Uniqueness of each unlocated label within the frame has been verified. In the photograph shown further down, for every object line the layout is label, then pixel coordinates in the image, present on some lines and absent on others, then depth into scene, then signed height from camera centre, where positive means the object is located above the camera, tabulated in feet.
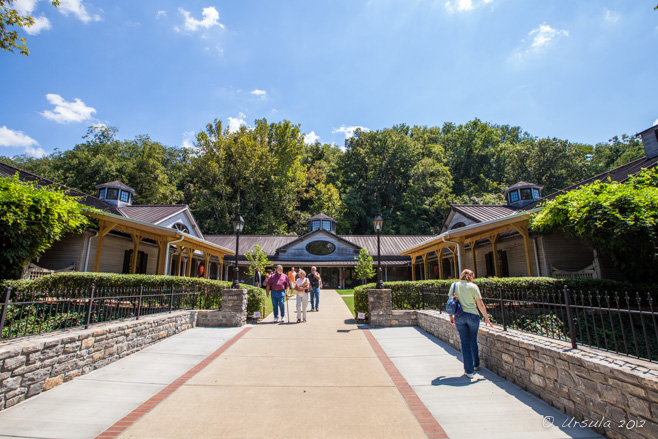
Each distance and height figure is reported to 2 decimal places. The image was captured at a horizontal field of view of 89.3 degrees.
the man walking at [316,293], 44.86 -1.44
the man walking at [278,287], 34.50 -0.52
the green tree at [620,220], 27.43 +5.27
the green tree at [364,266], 78.40 +3.72
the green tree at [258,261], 82.17 +5.33
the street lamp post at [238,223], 38.93 +6.94
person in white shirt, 35.42 -1.01
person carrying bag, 18.04 -1.97
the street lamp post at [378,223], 36.40 +6.34
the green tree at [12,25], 20.22 +15.66
